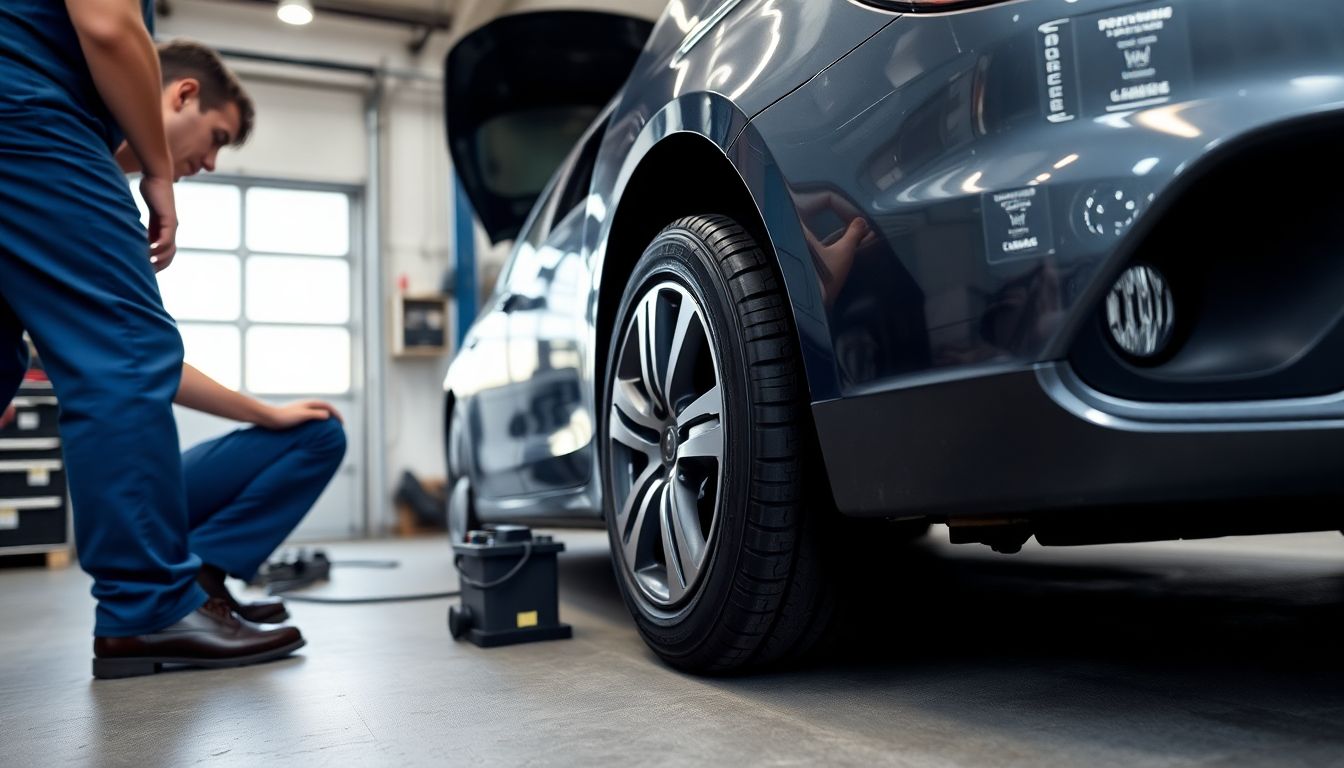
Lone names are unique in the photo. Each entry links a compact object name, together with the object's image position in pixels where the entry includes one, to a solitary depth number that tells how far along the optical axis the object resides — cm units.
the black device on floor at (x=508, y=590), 189
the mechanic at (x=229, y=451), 200
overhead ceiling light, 696
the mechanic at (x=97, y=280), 155
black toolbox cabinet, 523
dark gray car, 93
